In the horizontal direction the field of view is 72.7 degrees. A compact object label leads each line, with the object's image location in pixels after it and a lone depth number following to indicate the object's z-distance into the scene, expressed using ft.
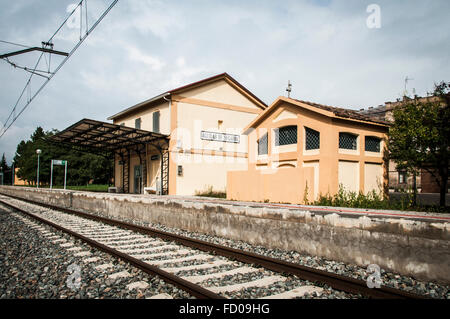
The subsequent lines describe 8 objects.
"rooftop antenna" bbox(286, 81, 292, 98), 66.59
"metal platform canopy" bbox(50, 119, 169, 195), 65.82
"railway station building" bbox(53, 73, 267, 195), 68.80
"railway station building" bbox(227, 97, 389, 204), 43.73
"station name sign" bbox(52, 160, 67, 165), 83.41
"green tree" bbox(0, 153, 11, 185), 349.61
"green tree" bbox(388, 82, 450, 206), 38.52
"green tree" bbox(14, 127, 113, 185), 201.26
